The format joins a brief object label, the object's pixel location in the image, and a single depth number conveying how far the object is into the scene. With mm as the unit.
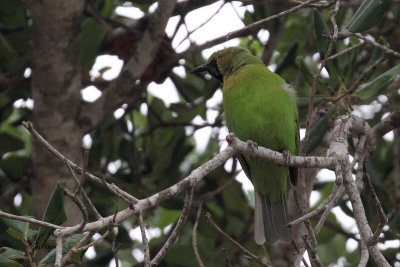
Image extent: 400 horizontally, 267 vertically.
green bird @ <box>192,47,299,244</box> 8398
